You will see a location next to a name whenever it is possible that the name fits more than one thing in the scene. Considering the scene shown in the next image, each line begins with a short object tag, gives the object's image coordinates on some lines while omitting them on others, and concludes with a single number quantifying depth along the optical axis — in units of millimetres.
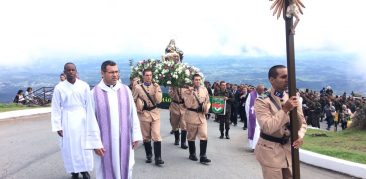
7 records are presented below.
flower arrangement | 11516
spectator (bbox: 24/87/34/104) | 26719
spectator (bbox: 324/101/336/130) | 23312
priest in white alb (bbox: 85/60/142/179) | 6676
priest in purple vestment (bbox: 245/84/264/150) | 12453
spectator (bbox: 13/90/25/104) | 26375
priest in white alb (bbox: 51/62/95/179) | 8742
